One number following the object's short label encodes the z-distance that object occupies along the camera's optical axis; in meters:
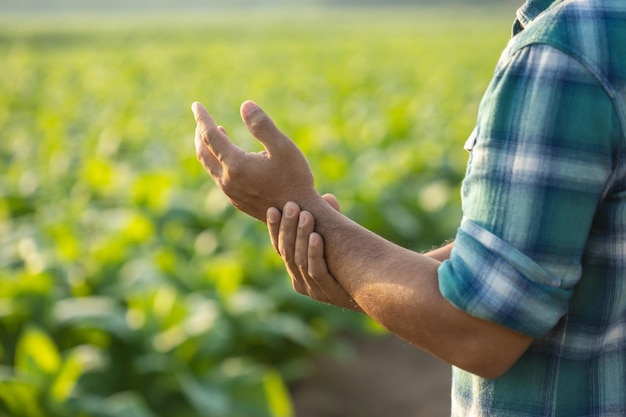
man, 1.19
